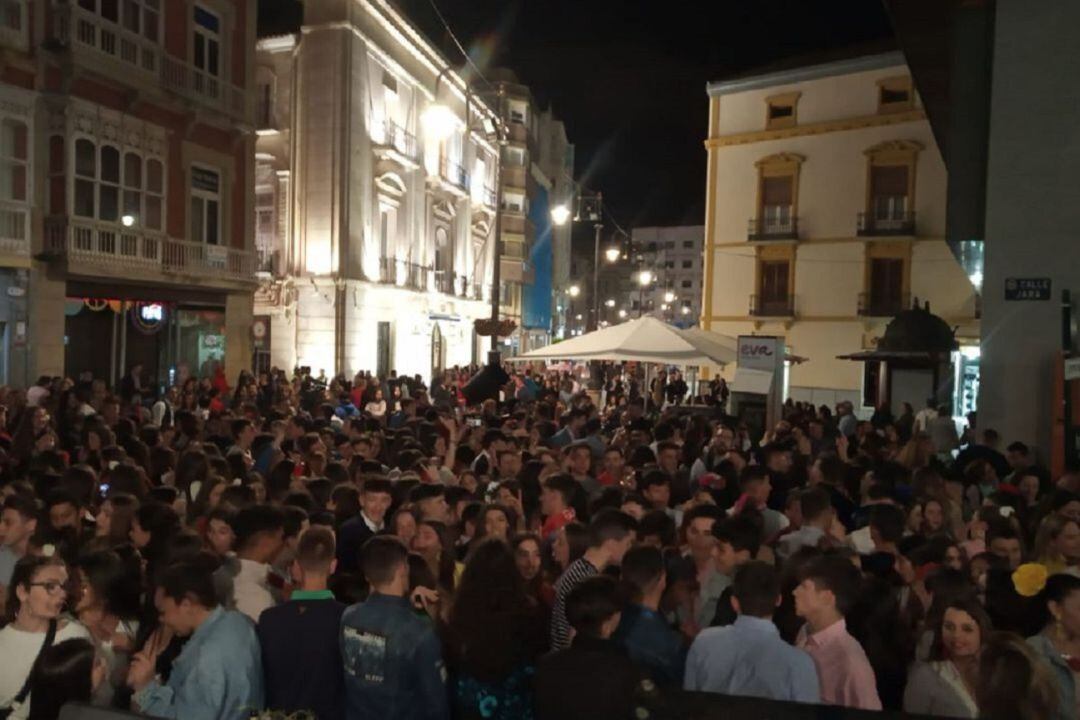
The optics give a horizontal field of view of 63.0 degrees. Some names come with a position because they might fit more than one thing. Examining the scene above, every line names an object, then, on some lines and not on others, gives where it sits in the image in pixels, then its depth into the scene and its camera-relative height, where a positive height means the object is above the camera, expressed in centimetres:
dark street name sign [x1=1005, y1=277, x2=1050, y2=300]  1223 +94
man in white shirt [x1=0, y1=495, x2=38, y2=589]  564 -128
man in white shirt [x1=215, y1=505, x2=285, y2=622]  490 -132
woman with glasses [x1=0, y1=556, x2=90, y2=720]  398 -139
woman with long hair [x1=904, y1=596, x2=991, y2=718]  396 -147
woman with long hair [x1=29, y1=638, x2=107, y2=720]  367 -146
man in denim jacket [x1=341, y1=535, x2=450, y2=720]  390 -144
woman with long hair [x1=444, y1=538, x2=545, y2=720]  393 -136
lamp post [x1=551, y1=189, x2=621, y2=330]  3259 +533
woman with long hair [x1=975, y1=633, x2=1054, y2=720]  353 -134
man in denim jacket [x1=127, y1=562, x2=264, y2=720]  381 -145
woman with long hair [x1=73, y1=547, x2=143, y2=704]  447 -140
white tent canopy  1347 -1
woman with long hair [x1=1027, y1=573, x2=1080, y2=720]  420 -138
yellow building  3228 +521
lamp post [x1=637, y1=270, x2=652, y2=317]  4044 +326
